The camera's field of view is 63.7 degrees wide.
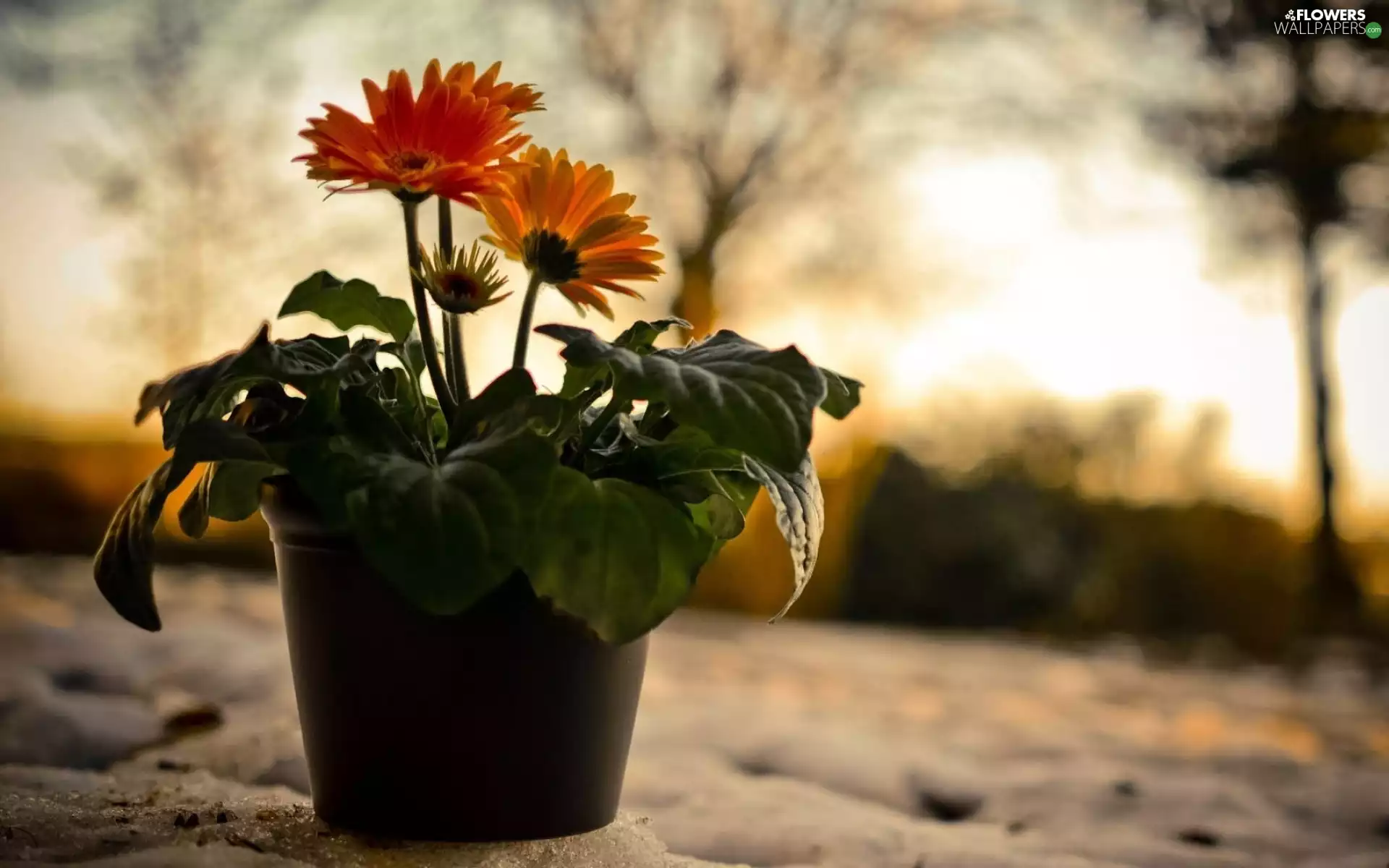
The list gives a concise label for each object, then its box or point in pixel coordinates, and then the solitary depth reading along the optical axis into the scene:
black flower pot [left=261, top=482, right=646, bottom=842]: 0.82
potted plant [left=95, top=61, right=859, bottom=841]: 0.75
